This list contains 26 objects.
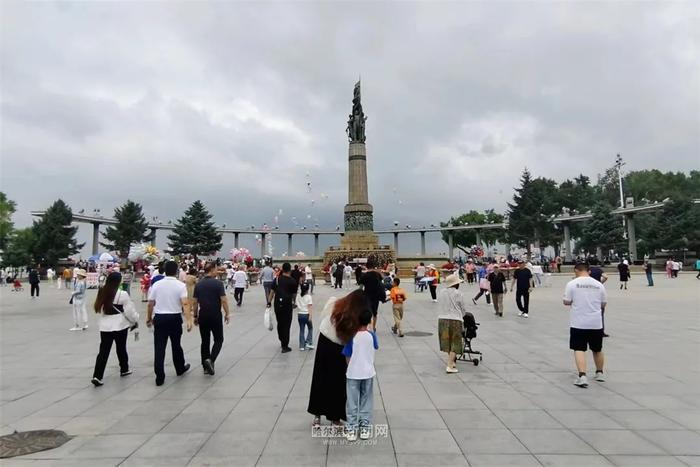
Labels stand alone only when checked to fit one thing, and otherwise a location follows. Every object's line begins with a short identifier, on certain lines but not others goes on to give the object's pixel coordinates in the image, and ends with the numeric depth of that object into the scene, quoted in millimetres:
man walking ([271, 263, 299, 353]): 8352
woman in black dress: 4363
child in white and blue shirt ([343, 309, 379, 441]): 4273
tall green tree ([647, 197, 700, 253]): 49656
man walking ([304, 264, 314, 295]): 20464
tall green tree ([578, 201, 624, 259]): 55281
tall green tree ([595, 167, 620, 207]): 78125
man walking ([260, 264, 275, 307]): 15219
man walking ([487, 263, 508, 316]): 13391
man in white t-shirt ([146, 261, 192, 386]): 6605
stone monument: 38322
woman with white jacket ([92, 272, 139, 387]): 6543
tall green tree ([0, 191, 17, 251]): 56844
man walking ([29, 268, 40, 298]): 22547
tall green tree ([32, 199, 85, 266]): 57125
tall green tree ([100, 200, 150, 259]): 65438
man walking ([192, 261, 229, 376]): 7035
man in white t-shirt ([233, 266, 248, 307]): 17312
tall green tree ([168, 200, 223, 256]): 62938
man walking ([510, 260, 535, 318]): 13125
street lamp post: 64038
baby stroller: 7574
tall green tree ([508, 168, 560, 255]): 66312
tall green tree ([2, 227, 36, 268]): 56500
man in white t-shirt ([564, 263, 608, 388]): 6277
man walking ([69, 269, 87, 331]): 11178
